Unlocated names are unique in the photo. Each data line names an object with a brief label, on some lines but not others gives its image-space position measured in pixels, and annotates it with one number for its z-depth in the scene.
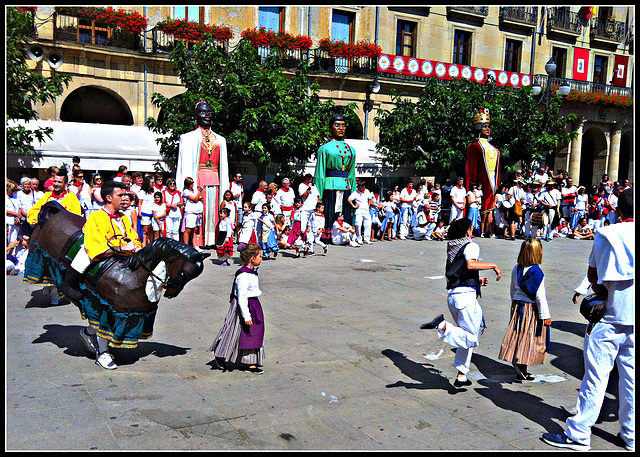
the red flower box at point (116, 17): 19.02
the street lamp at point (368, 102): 25.11
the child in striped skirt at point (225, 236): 12.02
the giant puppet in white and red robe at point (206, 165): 13.75
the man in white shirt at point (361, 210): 15.34
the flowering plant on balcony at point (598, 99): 30.36
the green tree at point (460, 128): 20.59
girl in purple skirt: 5.82
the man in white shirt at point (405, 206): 16.88
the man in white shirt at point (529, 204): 17.98
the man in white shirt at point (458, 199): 16.91
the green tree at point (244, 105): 17.05
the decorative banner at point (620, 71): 34.03
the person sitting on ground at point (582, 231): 18.42
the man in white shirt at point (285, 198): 13.66
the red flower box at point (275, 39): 21.42
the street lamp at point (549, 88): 19.19
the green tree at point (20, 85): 12.11
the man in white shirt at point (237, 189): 14.96
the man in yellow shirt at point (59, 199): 8.41
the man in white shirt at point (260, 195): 13.43
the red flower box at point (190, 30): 20.08
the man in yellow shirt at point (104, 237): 5.87
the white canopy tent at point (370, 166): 19.64
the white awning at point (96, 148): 14.67
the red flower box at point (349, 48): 23.62
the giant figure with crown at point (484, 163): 16.39
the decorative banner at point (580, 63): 32.22
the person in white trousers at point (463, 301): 5.53
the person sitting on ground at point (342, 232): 14.62
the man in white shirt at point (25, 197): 10.63
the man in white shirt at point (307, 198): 13.36
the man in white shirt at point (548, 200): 17.88
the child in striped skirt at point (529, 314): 5.67
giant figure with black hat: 14.98
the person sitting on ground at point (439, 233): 17.19
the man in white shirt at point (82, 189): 11.69
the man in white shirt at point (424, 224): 16.95
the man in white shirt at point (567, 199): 19.55
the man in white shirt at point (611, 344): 4.33
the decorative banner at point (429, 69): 25.14
